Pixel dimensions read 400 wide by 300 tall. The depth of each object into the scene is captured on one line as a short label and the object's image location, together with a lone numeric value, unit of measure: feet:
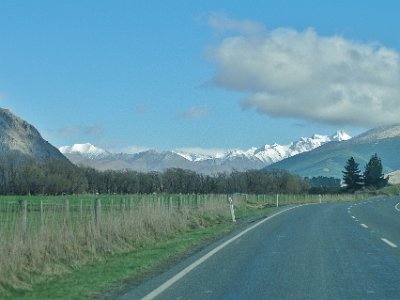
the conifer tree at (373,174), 548.72
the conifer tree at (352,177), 520.42
